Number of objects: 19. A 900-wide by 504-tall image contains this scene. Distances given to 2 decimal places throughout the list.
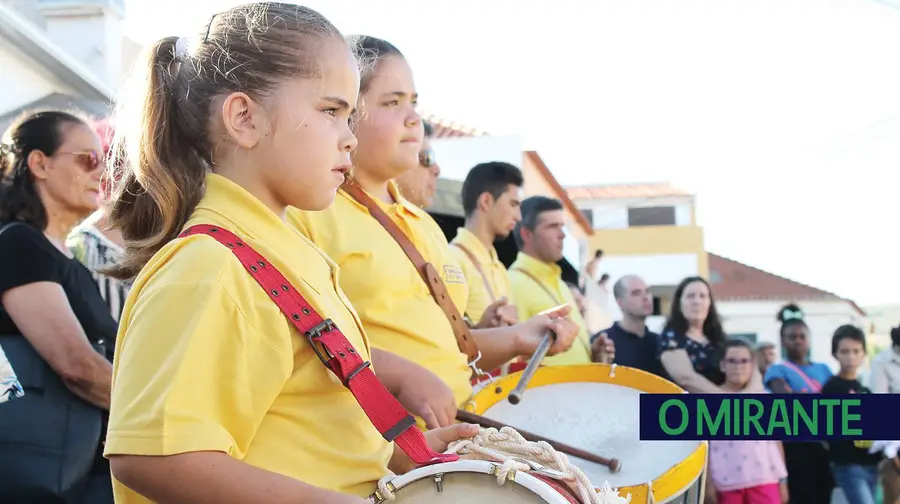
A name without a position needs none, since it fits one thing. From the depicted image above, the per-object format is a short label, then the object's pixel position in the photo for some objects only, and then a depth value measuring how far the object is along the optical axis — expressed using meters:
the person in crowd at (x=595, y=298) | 11.23
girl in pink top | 4.93
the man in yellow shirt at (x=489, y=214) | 5.08
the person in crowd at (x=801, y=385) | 6.17
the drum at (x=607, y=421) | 2.45
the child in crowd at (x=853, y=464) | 6.17
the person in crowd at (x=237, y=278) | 1.37
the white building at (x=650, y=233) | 32.19
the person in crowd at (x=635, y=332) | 5.45
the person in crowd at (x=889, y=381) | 6.23
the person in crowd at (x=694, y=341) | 5.20
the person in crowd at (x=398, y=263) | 2.36
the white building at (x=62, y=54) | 6.70
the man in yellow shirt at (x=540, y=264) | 5.18
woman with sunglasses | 2.57
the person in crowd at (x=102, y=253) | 3.38
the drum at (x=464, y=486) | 1.51
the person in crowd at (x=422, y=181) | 3.93
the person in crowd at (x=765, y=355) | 8.71
